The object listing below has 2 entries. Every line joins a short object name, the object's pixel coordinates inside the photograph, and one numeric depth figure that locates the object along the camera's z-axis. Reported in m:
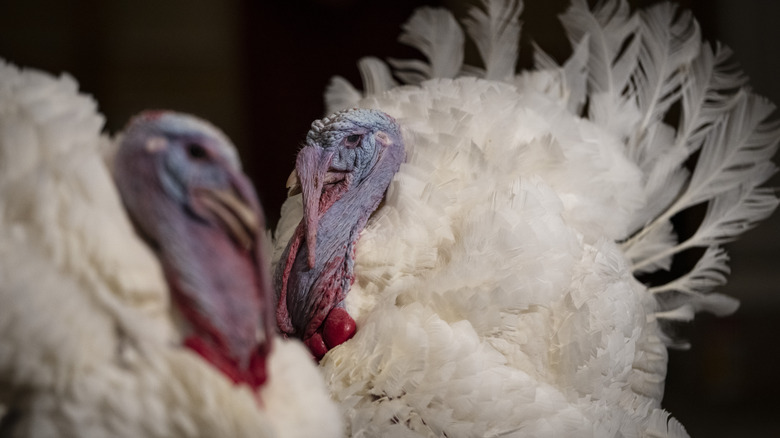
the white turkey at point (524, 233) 2.38
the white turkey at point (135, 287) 2.11
